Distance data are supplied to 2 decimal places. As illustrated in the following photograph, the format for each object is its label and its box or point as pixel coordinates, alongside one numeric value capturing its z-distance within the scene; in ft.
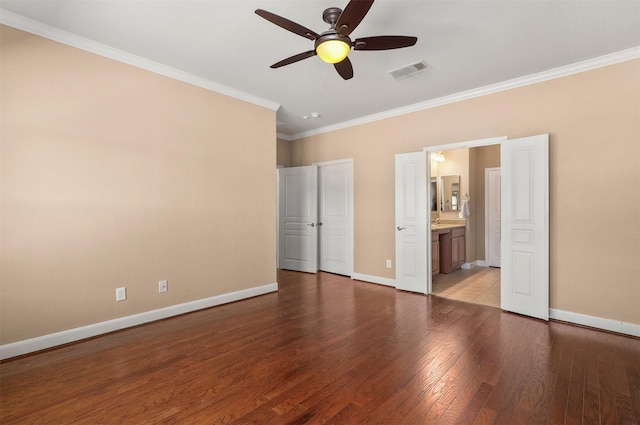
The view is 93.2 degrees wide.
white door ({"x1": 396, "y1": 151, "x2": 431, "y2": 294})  14.94
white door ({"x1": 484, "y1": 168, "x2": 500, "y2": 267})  21.15
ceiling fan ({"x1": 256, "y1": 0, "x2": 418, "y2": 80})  6.58
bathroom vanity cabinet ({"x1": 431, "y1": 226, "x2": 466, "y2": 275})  17.68
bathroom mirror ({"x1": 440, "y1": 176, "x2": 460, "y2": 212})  21.84
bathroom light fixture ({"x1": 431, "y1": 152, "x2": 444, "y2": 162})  22.16
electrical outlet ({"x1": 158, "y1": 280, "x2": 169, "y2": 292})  11.49
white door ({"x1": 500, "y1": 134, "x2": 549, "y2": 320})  11.46
